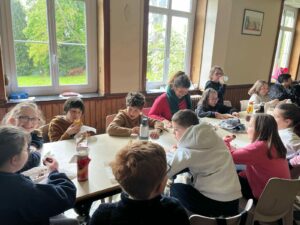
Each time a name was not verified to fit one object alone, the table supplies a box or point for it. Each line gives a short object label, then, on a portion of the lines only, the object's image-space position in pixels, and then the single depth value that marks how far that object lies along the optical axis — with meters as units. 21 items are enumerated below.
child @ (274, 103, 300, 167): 1.90
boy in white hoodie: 1.40
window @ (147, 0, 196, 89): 3.78
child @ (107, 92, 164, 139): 2.07
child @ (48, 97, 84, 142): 1.99
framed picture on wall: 4.50
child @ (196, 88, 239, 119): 2.89
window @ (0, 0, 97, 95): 2.78
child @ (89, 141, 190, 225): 0.84
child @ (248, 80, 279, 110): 3.47
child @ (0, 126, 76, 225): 0.91
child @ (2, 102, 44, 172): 1.69
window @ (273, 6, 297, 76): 5.75
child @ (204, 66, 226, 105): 3.61
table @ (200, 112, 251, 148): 2.06
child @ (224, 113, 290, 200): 1.59
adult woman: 2.66
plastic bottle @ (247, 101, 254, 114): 3.04
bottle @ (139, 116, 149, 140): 1.95
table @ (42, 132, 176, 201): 1.29
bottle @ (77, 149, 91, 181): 1.28
